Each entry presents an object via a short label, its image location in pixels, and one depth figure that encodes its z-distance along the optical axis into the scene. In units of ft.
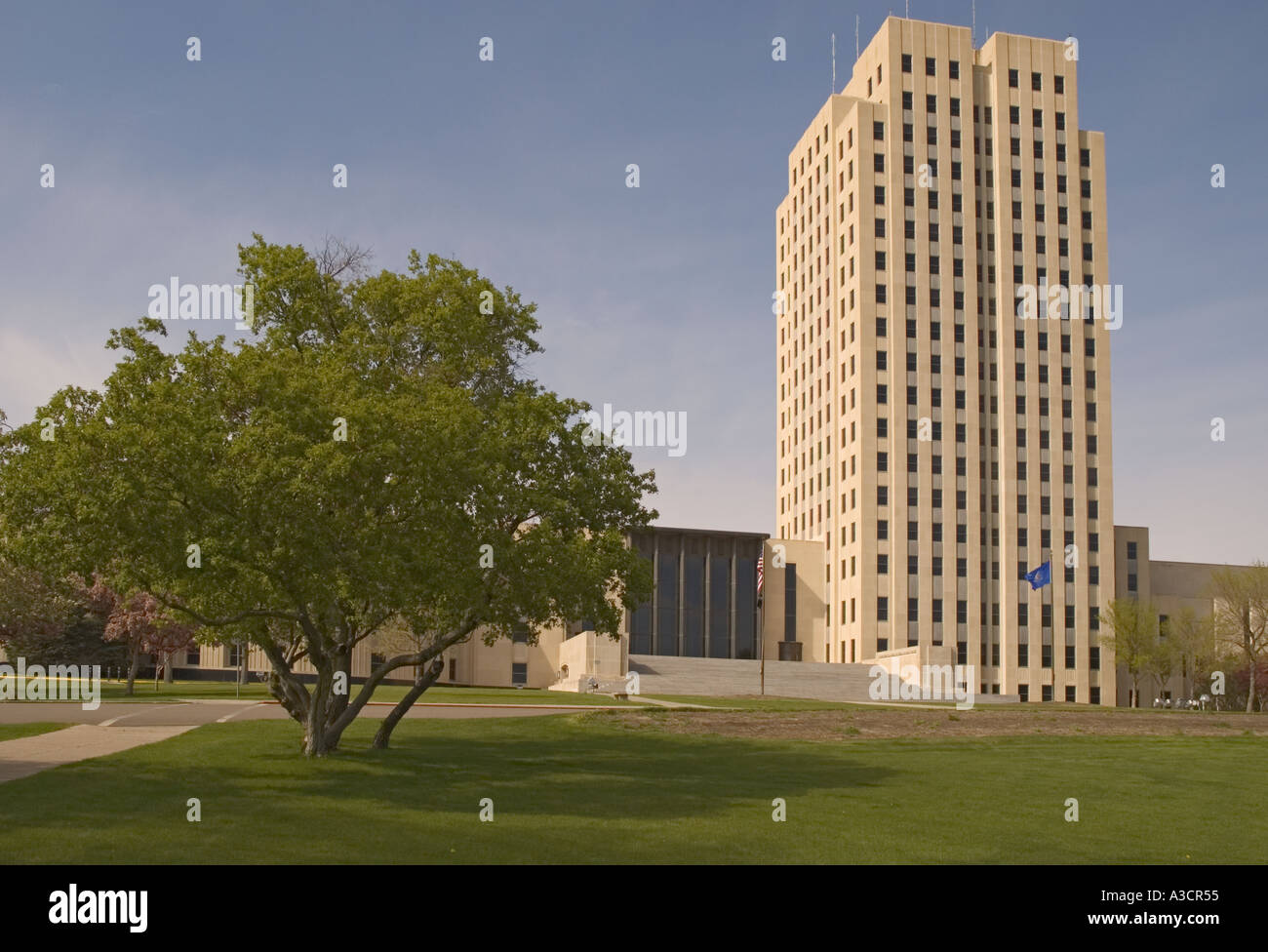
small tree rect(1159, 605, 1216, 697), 278.67
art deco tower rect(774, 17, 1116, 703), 313.53
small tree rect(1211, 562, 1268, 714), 268.62
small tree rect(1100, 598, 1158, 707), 289.53
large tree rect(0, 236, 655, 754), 70.69
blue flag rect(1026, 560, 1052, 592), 219.20
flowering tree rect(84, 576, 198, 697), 210.18
